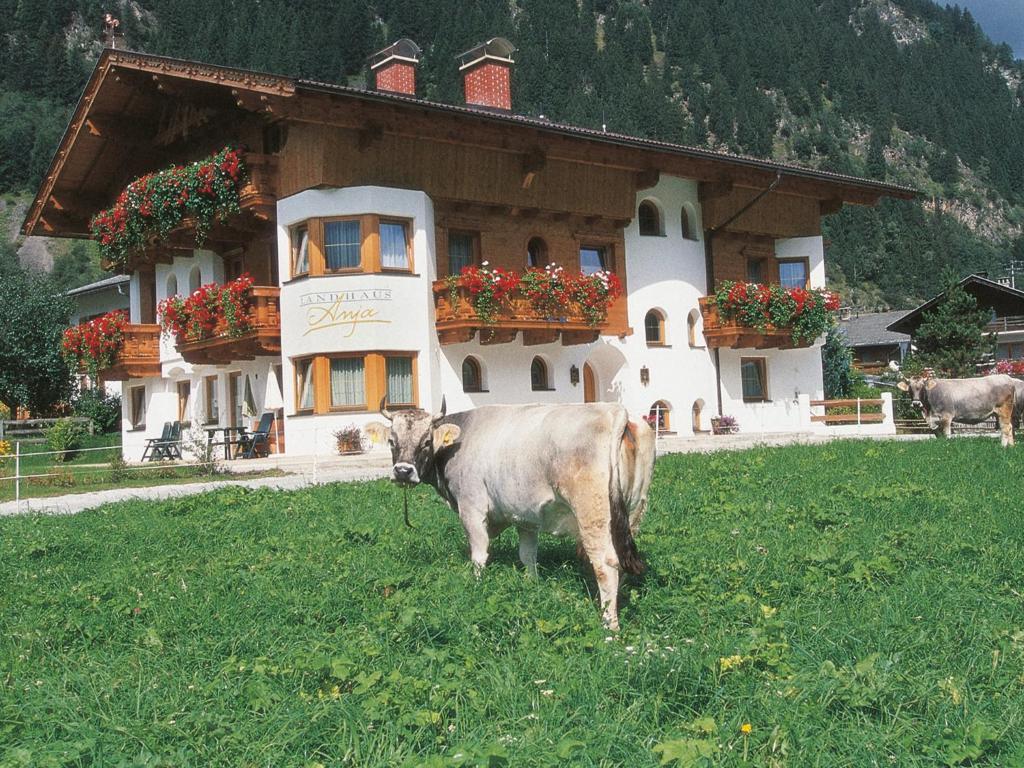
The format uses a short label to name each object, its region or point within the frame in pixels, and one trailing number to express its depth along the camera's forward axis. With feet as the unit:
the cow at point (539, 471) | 22.04
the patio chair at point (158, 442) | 85.35
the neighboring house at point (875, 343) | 225.56
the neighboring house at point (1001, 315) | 184.14
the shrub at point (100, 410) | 136.87
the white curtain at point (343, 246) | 80.69
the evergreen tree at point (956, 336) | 128.67
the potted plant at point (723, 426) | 99.25
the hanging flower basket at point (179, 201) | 81.35
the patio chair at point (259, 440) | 83.46
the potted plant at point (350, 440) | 77.82
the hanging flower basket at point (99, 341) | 99.60
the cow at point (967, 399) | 72.38
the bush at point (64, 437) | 95.71
